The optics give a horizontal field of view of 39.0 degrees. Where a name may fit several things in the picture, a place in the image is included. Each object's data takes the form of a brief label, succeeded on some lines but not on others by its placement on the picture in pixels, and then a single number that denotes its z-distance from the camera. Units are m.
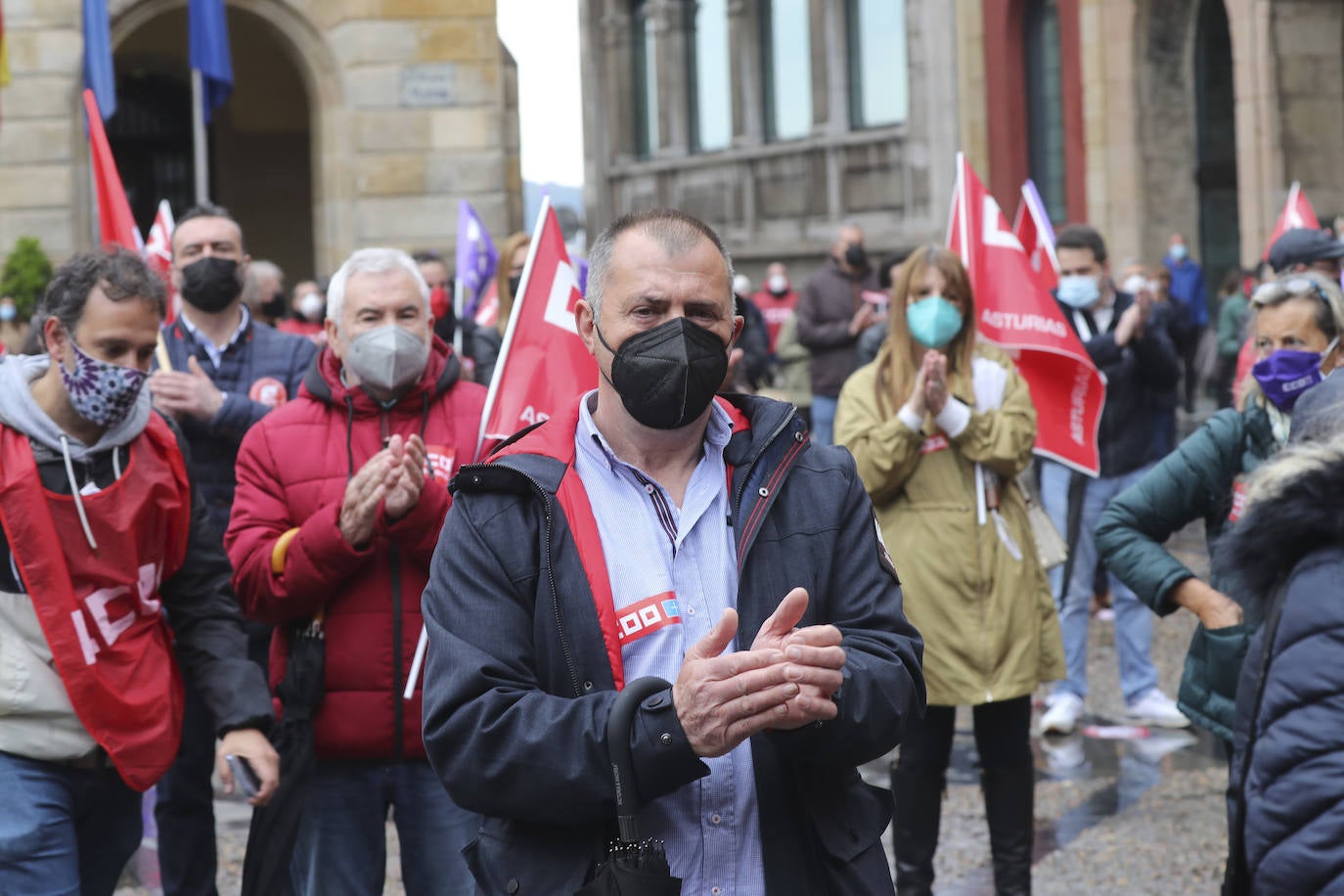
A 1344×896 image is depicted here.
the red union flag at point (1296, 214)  9.82
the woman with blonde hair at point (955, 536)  5.53
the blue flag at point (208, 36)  12.27
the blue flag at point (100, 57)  11.53
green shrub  14.88
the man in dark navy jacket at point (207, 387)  5.30
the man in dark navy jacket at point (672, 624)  2.73
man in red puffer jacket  4.23
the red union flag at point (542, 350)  5.23
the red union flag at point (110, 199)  7.22
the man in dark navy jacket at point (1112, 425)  8.52
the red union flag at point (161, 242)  8.77
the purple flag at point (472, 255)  11.22
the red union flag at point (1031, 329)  7.09
